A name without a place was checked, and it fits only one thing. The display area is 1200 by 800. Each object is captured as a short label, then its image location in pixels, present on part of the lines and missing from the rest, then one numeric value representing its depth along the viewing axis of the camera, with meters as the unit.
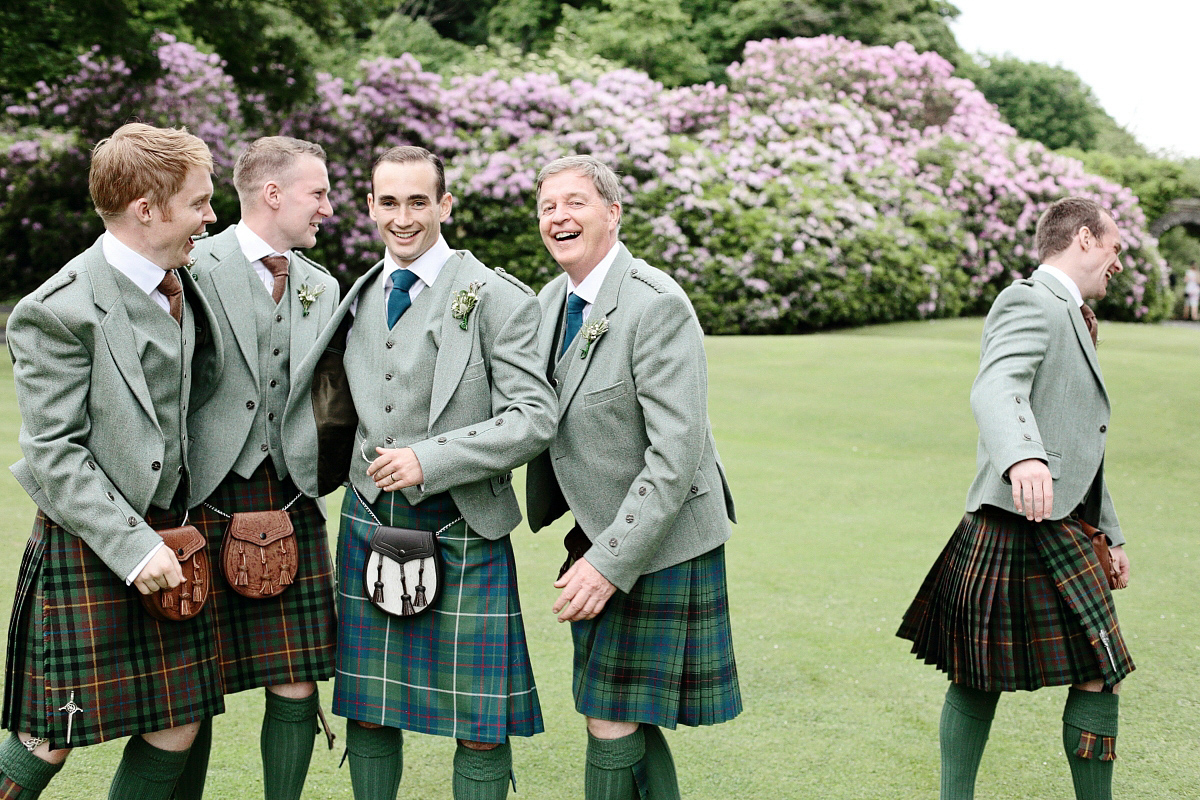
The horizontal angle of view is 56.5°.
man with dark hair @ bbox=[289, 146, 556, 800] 2.76
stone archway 27.19
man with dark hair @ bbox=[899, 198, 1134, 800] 2.98
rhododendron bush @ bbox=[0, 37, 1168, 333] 16.91
